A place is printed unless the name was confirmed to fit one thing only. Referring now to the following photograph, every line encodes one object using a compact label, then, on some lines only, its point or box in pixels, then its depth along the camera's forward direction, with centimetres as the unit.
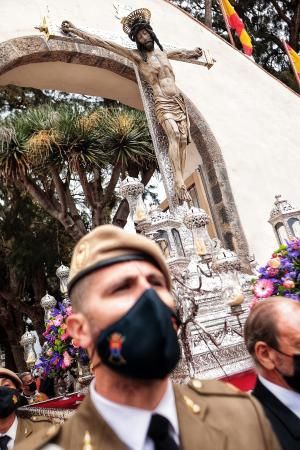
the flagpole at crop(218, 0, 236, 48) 1065
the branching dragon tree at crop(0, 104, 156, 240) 858
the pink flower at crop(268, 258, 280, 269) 323
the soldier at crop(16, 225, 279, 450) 99
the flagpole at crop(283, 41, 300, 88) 1065
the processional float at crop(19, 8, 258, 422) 345
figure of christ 640
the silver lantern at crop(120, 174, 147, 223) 468
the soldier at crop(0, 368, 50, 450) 247
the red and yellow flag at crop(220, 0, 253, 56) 1047
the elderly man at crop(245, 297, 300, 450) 156
